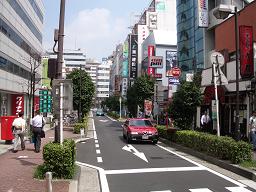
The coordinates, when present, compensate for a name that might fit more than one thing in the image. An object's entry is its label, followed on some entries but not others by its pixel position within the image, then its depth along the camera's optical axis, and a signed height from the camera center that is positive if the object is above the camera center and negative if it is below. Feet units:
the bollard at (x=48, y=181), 24.02 -3.58
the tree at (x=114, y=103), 369.79 +9.52
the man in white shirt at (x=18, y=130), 62.75 -2.21
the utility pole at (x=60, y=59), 41.42 +5.22
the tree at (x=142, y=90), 173.06 +9.62
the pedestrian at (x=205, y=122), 90.53 -1.36
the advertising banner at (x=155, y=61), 198.70 +23.78
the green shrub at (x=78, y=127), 113.35 -3.23
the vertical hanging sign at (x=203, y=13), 153.79 +34.61
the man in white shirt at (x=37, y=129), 63.36 -2.09
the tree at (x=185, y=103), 80.74 +2.16
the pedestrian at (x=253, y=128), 64.44 -1.79
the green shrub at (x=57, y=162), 38.27 -4.03
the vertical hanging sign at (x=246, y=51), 77.41 +11.06
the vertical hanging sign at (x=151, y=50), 270.94 +39.23
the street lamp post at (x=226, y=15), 49.60 +11.16
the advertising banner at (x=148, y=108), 151.74 +2.31
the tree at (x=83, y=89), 142.46 +8.07
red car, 84.74 -3.24
